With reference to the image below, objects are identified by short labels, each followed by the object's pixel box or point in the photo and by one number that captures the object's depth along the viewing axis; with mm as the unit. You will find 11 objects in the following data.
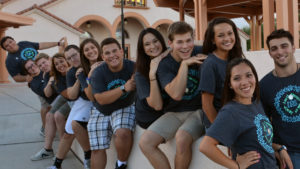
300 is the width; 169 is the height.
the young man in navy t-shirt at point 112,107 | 3034
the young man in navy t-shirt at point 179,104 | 2242
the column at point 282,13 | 4074
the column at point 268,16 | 4430
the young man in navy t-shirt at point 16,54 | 5867
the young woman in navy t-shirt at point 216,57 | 2025
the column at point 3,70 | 11648
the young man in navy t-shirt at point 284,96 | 1965
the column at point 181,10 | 10430
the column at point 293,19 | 4199
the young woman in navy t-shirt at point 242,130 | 1649
